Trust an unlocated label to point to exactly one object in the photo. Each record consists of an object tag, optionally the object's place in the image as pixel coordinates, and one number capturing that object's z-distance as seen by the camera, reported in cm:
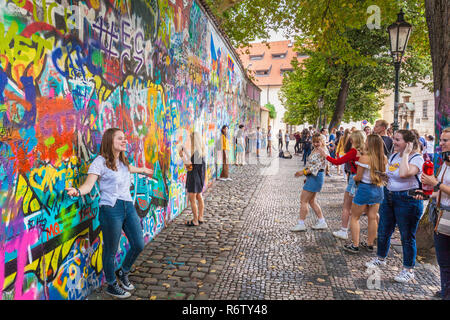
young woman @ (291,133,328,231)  615
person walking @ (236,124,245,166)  1681
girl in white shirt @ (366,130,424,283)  422
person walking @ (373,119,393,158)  678
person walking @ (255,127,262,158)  2078
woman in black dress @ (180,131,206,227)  646
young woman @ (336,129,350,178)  798
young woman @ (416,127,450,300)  324
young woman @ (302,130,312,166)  1640
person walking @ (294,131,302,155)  2716
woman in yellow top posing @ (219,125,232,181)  1188
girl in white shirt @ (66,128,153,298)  353
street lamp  817
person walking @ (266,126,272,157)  2339
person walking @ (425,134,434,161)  1601
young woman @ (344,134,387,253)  504
